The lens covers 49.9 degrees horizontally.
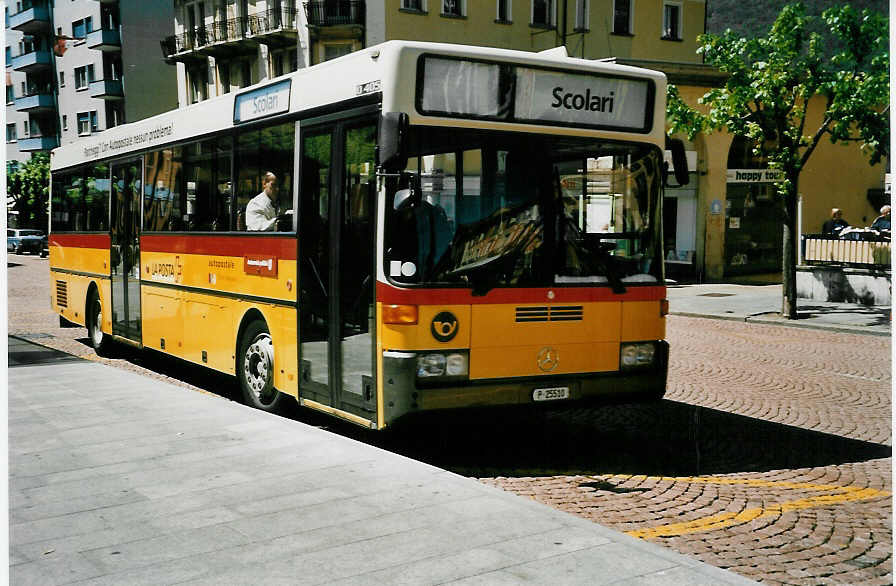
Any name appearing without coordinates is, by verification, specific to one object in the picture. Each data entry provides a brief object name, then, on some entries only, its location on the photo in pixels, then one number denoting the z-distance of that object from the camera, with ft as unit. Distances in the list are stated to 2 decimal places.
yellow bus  22.36
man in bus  28.43
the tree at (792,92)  58.03
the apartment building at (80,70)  199.62
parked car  203.92
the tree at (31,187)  228.02
